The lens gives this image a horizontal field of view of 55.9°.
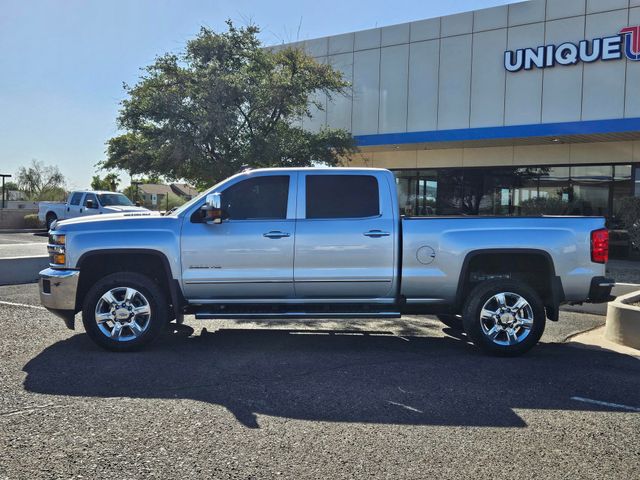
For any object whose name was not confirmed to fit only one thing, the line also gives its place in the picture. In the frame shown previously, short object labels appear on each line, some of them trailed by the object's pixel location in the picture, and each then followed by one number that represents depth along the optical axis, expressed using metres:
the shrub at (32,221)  32.03
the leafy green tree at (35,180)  73.38
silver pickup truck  6.67
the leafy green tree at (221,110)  14.81
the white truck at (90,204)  22.03
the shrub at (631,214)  11.08
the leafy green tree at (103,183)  81.20
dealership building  15.84
